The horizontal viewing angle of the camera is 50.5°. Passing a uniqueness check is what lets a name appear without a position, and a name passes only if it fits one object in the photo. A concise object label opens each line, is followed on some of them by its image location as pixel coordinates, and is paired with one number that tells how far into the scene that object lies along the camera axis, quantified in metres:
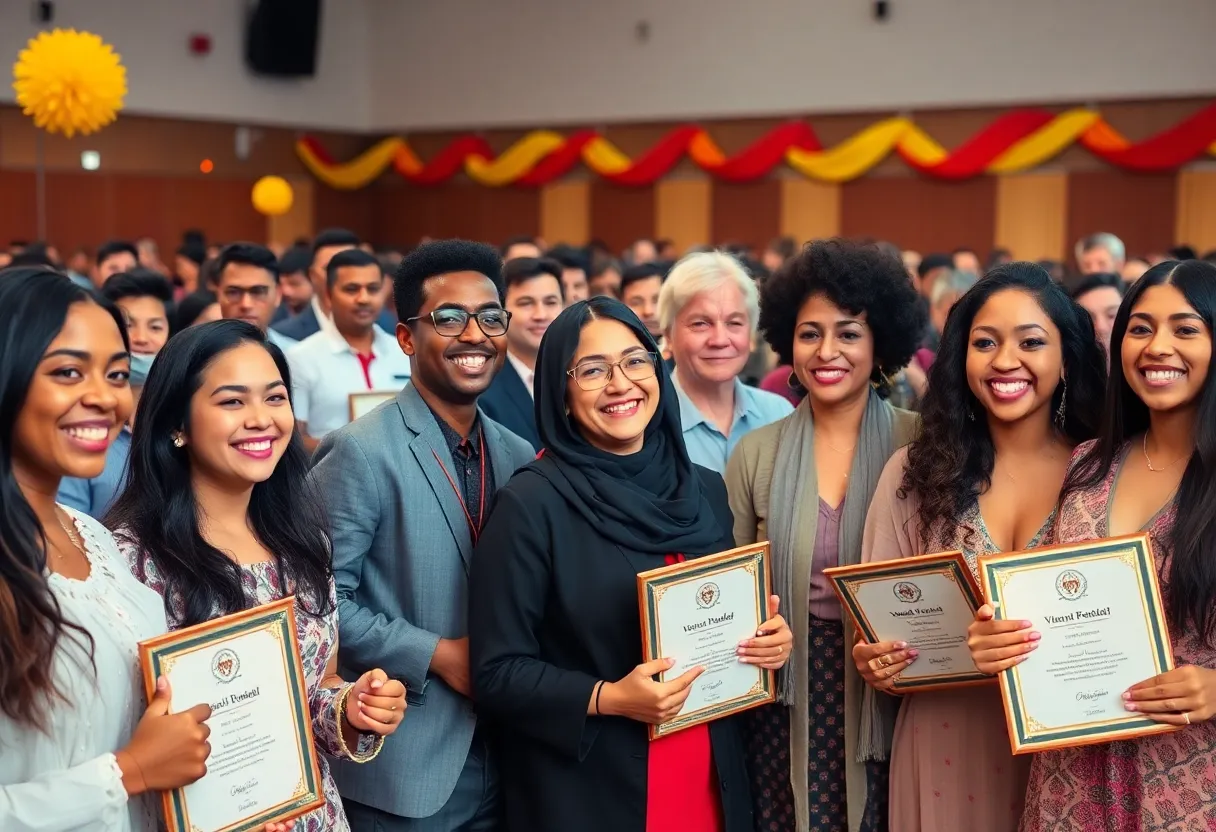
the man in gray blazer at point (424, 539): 2.68
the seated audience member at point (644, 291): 6.20
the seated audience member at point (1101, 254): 8.98
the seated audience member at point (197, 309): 5.50
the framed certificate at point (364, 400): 4.44
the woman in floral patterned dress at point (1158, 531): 2.40
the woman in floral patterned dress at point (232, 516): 2.29
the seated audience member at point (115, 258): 8.46
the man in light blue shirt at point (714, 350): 3.64
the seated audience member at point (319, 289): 6.86
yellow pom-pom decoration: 6.15
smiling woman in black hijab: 2.53
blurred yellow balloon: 14.64
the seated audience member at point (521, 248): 7.69
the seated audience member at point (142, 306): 5.04
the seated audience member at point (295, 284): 9.42
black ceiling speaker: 18.06
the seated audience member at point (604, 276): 8.66
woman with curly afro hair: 2.97
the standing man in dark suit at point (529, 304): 5.00
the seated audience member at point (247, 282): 5.87
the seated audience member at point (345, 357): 5.39
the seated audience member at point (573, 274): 6.89
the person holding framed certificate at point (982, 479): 2.76
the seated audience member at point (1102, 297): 5.83
